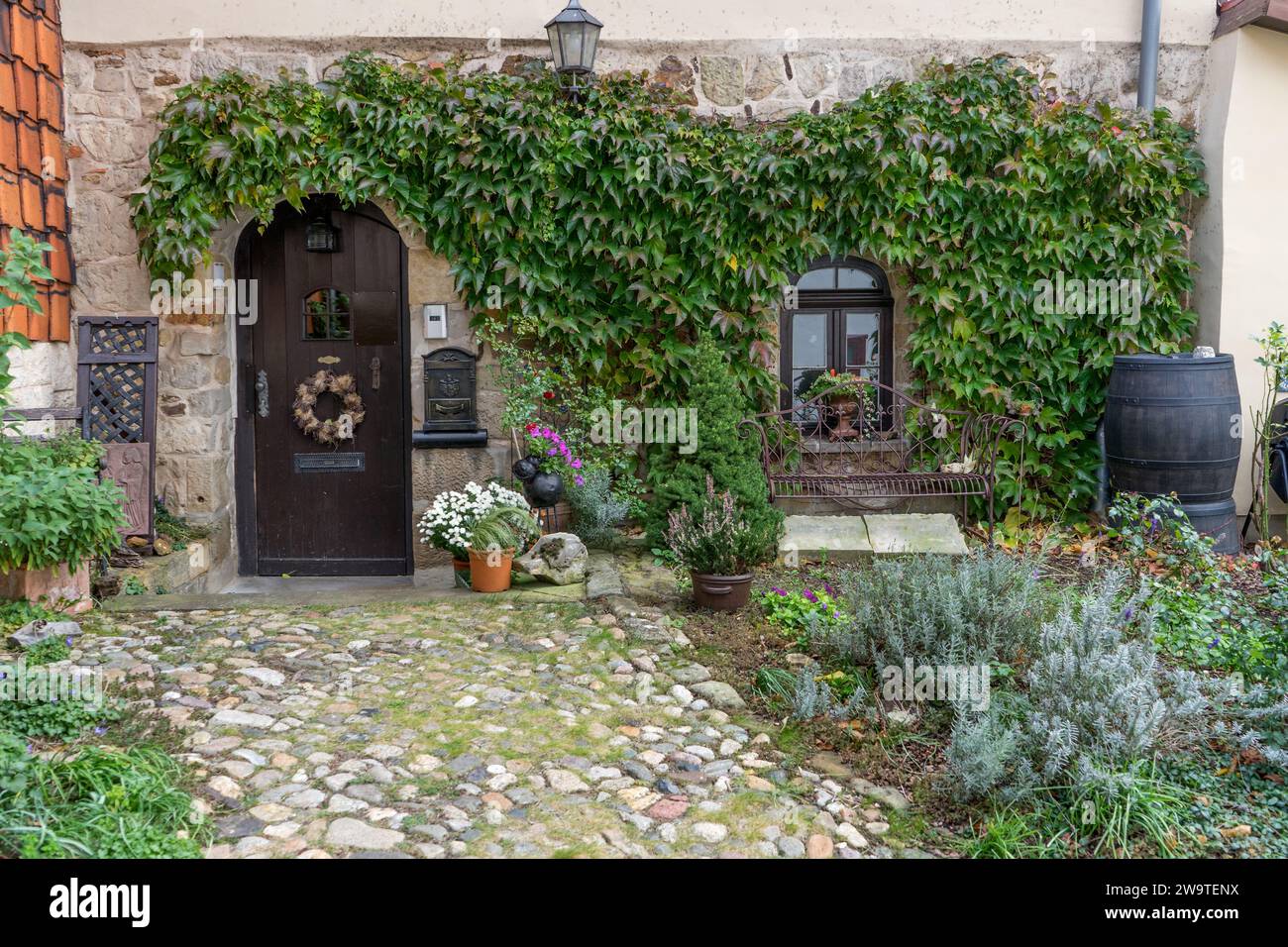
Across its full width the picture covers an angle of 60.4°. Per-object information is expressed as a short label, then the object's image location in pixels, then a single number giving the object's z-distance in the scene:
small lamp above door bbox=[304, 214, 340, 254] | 6.41
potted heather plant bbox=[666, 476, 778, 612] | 4.94
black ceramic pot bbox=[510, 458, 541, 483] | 6.12
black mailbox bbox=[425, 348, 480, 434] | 6.34
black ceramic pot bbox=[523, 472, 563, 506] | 6.08
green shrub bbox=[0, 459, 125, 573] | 4.20
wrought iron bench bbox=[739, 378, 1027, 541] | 6.29
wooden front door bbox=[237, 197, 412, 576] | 6.46
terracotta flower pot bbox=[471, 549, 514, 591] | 5.48
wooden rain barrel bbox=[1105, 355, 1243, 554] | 6.00
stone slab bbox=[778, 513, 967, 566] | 5.93
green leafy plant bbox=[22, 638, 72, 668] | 4.06
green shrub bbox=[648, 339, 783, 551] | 5.68
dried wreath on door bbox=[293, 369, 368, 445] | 6.49
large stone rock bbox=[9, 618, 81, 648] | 4.20
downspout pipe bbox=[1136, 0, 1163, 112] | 6.35
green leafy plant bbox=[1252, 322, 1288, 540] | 6.08
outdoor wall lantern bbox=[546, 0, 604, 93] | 5.95
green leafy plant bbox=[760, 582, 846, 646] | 4.59
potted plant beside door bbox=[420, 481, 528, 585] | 5.66
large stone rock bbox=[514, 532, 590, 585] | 5.57
